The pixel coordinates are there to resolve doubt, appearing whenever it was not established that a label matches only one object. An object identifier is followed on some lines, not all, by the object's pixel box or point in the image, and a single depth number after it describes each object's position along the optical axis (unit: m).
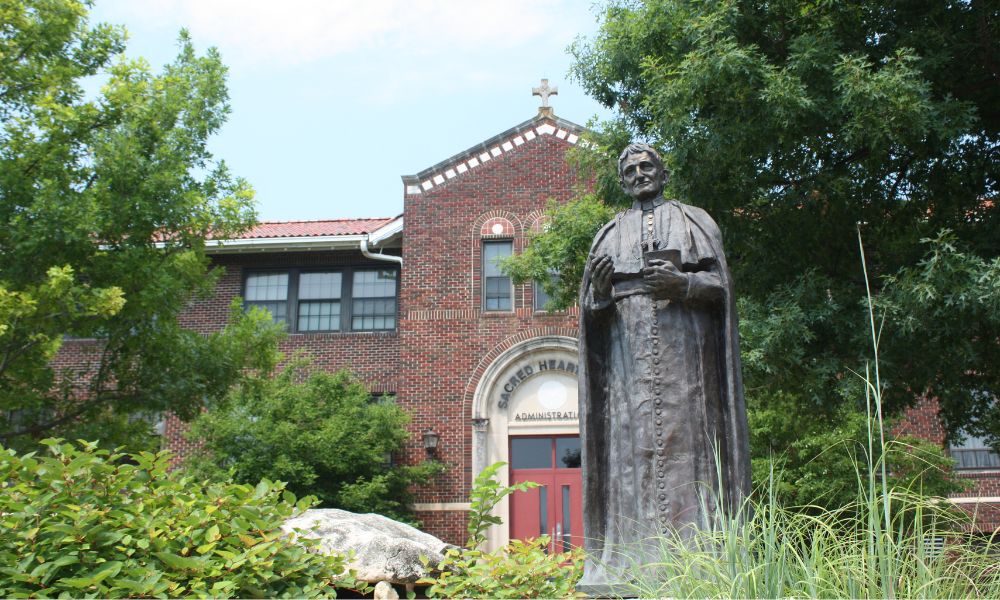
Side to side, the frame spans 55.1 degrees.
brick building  21.66
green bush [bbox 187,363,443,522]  19.30
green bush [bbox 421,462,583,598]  4.98
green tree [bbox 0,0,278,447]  11.38
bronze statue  4.60
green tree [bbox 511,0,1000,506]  9.95
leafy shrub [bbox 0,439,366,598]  4.78
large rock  7.89
